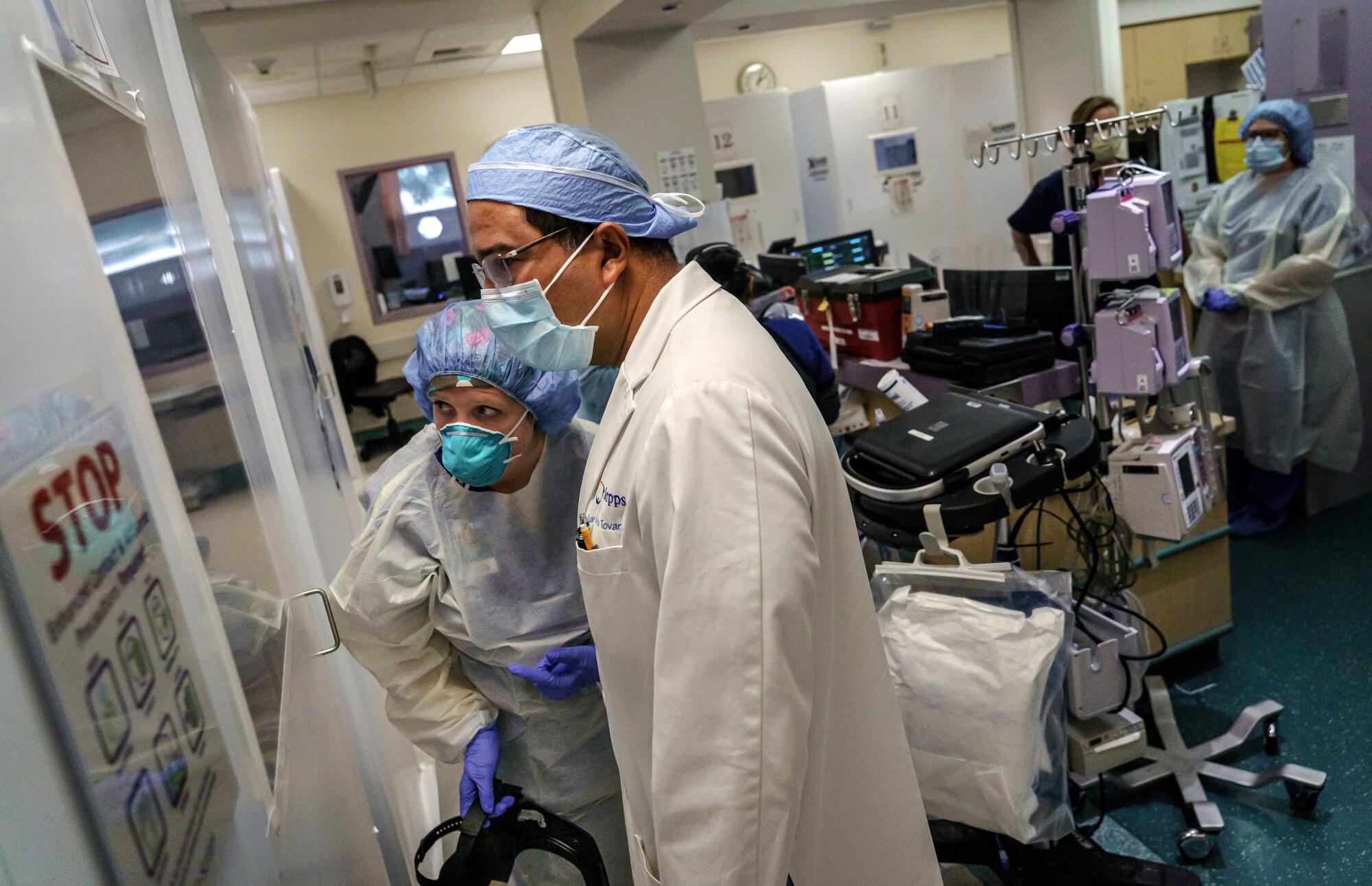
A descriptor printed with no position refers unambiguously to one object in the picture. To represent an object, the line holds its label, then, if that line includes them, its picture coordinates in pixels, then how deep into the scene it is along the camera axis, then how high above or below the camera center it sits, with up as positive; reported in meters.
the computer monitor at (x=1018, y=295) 3.13 -0.44
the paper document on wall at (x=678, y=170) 4.45 +0.29
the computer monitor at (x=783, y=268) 4.34 -0.27
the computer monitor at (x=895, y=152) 6.71 +0.27
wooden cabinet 6.83 +0.64
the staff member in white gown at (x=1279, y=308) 3.42 -0.71
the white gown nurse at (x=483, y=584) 1.38 -0.46
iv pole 2.24 -0.07
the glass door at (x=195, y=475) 0.65 -0.15
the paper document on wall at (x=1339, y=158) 3.61 -0.19
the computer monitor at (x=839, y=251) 4.75 -0.25
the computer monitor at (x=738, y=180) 6.35 +0.27
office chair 7.10 -0.73
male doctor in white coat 0.92 -0.34
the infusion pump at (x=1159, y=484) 2.09 -0.77
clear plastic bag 1.59 -0.89
